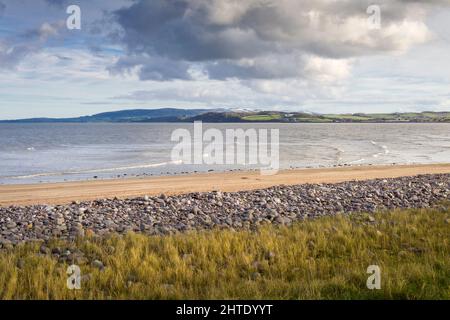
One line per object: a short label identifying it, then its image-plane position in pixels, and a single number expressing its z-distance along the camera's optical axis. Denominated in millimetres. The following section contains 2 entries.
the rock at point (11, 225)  12962
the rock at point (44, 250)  9406
